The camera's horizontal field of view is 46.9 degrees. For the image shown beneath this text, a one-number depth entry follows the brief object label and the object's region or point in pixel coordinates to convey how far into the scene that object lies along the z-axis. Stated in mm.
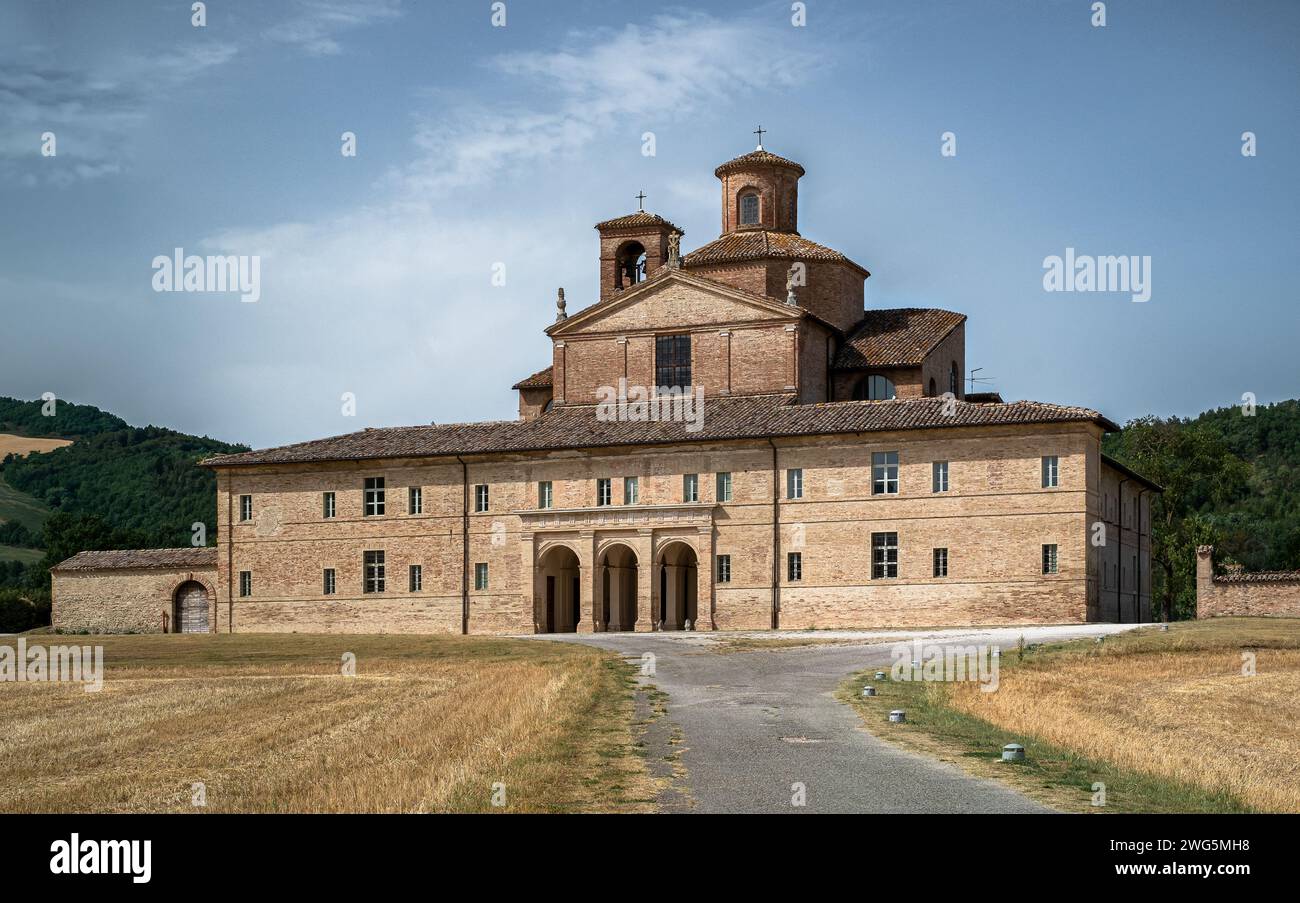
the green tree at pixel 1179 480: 83625
